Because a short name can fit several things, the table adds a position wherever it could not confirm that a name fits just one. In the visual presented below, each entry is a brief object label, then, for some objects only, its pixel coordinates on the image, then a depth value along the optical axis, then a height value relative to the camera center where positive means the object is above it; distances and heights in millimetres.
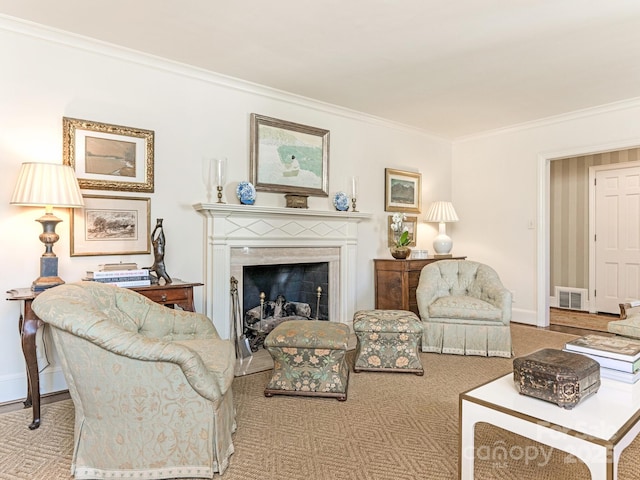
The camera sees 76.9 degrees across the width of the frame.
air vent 5905 -828
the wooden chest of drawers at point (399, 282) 4258 -444
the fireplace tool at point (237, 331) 3439 -789
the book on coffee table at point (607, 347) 1877 -518
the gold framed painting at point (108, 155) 2805 +618
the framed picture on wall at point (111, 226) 2838 +96
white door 5402 +77
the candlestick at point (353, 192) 4324 +527
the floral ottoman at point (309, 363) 2588 -797
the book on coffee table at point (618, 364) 1837 -564
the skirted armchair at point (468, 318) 3525 -684
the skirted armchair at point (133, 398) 1624 -671
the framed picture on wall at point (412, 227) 5008 +180
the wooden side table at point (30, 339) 2232 -557
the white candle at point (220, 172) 3365 +574
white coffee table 1304 -645
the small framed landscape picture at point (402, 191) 4758 +615
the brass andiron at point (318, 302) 4271 -655
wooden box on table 1567 -542
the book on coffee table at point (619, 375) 1828 -612
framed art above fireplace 3689 +810
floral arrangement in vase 4434 +48
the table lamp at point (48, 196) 2348 +256
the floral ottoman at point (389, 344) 3057 -792
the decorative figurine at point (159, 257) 2891 -125
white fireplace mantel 3332 +4
